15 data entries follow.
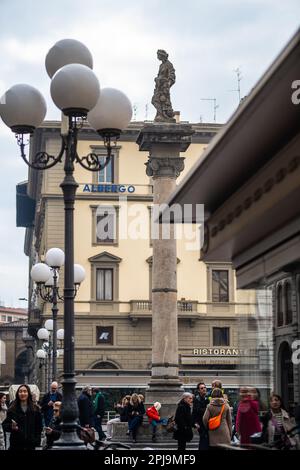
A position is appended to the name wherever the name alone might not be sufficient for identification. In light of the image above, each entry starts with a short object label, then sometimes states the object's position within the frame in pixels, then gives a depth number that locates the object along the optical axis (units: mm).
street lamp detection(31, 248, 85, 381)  19891
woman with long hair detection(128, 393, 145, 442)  24362
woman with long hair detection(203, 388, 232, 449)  13070
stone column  24688
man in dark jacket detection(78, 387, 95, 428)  18406
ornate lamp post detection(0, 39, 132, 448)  10148
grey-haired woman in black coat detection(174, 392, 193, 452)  16253
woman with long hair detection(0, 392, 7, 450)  13366
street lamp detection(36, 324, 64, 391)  29906
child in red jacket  23719
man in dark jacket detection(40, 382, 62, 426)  21038
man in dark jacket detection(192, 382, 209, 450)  16438
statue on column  25938
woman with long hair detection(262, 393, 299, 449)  7605
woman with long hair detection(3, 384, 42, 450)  11625
